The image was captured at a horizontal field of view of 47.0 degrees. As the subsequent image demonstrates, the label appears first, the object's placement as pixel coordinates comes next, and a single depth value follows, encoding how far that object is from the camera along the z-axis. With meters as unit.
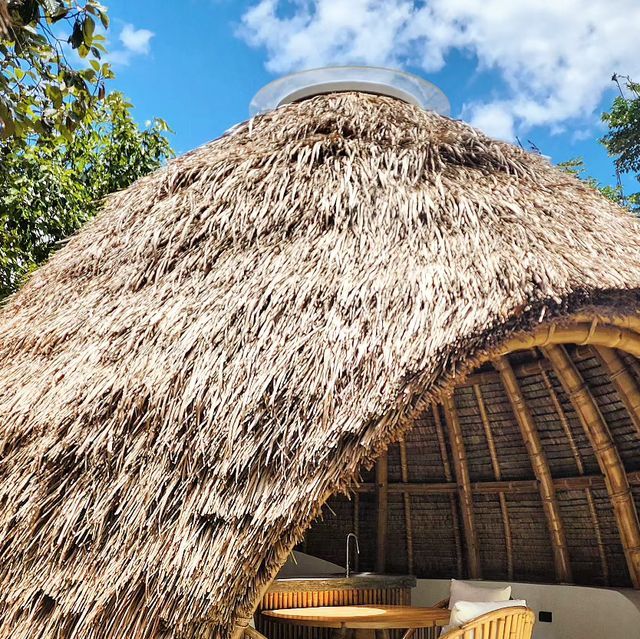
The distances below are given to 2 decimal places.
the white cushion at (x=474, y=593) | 4.46
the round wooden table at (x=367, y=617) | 3.78
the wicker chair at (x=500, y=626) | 3.15
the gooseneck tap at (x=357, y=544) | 5.17
